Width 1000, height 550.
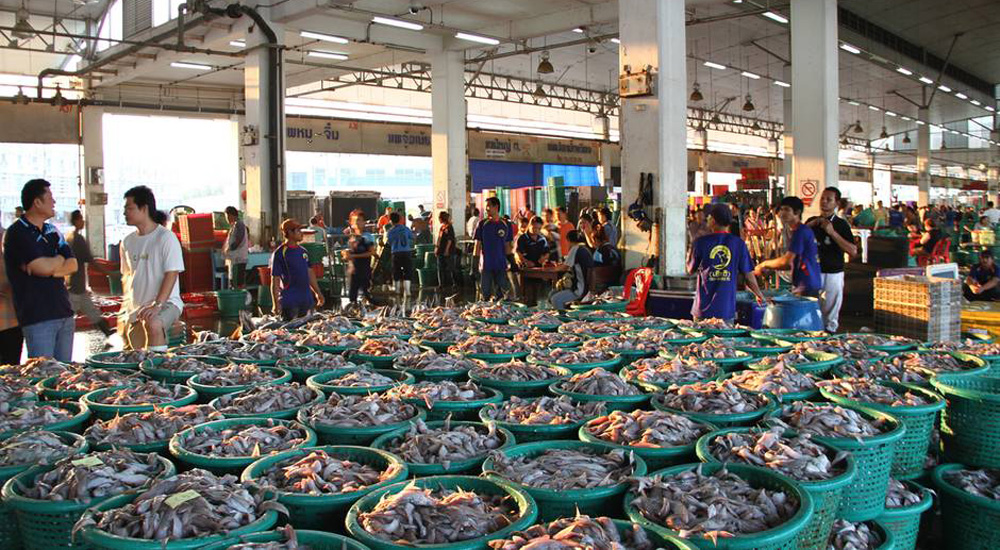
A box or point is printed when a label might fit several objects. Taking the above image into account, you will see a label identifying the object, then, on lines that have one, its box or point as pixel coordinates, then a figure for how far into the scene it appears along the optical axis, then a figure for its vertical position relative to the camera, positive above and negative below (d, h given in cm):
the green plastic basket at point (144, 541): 225 -90
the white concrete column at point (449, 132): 1845 +266
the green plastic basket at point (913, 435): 352 -96
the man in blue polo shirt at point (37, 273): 554 -20
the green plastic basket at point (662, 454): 309 -89
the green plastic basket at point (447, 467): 296 -90
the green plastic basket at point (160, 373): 456 -80
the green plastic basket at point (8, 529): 280 -106
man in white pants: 752 -14
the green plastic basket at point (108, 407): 375 -82
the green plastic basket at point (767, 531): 230 -92
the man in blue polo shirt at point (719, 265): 643 -24
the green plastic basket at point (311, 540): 229 -92
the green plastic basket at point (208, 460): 300 -87
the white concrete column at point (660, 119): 1009 +161
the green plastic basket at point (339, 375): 412 -81
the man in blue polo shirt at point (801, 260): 714 -23
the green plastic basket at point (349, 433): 337 -87
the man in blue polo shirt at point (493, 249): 1290 -17
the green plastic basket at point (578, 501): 267 -94
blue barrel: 680 -70
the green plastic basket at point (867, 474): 315 -102
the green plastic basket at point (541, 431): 347 -89
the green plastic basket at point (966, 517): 333 -128
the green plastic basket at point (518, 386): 422 -83
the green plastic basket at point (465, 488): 232 -91
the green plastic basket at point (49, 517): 257 -94
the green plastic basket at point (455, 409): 385 -87
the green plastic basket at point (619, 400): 386 -83
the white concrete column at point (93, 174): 2233 +207
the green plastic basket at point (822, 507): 266 -100
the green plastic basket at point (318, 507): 261 -92
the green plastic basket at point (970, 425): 359 -94
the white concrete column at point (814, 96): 1359 +255
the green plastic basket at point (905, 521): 334 -128
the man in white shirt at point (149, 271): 563 -21
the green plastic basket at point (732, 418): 349 -84
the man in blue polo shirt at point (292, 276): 855 -39
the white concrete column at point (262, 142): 1465 +195
